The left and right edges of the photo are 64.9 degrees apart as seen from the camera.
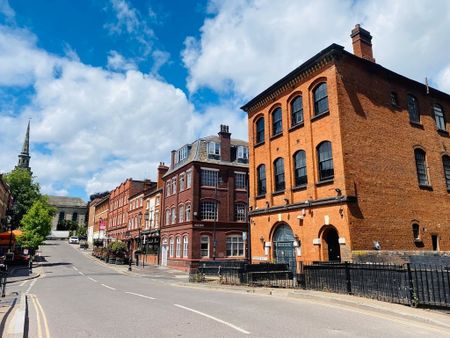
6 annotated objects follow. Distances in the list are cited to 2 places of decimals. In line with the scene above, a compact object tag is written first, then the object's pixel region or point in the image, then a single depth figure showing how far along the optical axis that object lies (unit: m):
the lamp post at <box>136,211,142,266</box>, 53.45
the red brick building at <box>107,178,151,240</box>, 61.12
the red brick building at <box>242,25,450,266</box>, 18.77
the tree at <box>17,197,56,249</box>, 41.72
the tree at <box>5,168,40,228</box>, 69.12
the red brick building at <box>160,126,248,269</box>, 36.25
